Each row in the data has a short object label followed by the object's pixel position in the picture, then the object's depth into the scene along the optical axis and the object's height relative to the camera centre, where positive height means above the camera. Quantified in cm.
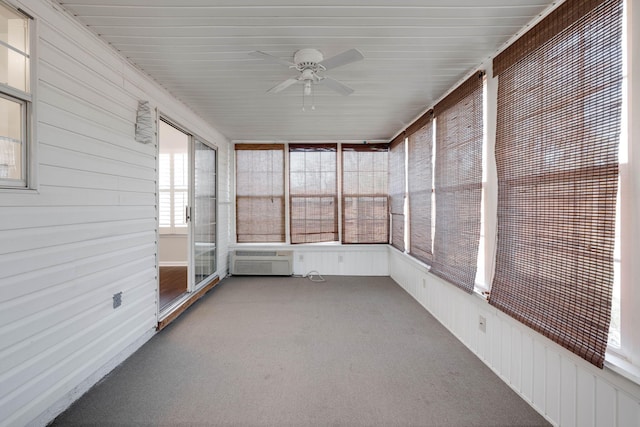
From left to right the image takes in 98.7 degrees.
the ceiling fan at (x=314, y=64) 190 +107
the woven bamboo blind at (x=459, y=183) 240 +26
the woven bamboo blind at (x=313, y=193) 521 +32
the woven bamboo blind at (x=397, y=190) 442 +34
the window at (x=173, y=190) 590 +42
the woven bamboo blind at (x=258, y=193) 521 +32
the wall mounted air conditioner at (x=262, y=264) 497 -98
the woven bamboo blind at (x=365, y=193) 513 +32
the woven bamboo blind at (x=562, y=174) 133 +21
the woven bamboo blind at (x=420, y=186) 339 +32
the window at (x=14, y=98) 147 +61
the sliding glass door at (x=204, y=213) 379 -5
